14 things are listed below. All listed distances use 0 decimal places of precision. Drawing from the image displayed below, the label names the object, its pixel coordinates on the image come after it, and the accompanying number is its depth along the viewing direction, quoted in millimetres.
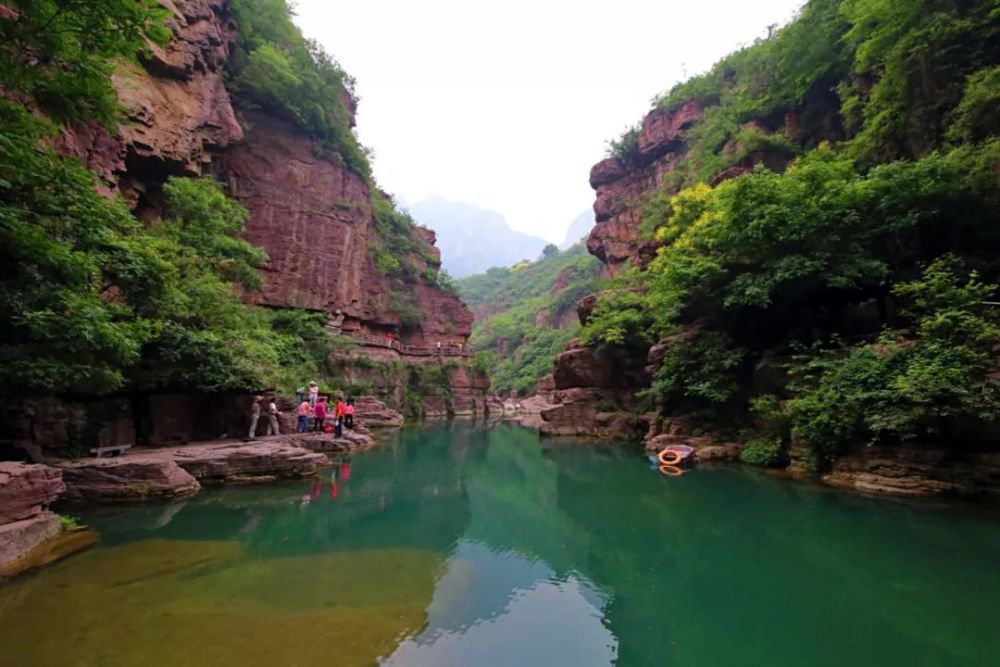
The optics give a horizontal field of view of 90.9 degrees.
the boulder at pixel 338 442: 12768
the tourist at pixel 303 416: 13648
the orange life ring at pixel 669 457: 12361
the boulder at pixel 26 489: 5035
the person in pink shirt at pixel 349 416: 17803
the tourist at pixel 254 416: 11461
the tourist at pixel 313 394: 14320
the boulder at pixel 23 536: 4676
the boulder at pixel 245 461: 9359
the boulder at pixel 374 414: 23625
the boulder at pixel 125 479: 7695
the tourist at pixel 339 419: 14297
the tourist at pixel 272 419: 12453
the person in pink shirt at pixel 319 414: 14215
